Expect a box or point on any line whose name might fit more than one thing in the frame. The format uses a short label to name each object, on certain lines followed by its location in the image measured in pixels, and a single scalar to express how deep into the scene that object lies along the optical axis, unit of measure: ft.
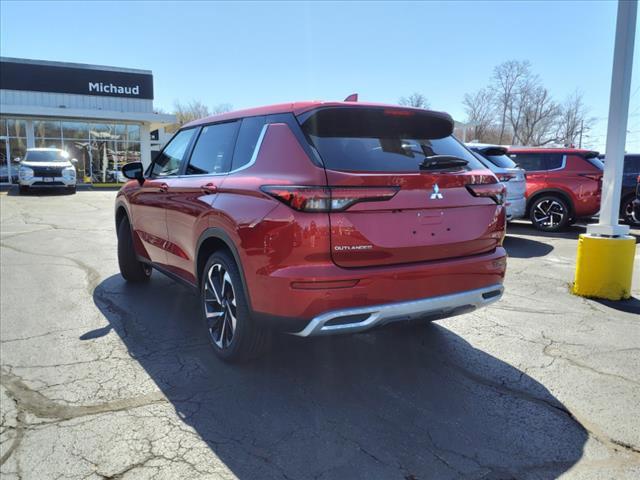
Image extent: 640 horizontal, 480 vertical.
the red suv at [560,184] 34.19
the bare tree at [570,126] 224.12
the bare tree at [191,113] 247.29
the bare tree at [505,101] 215.31
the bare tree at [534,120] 217.97
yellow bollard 17.79
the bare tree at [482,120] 213.25
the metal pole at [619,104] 17.03
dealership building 86.53
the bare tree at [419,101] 177.92
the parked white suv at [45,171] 68.33
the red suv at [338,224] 9.64
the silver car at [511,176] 31.17
